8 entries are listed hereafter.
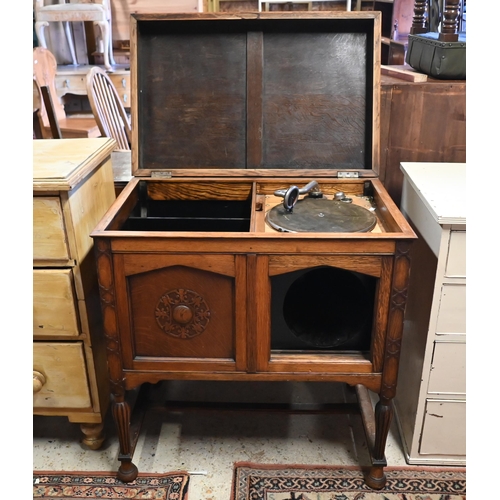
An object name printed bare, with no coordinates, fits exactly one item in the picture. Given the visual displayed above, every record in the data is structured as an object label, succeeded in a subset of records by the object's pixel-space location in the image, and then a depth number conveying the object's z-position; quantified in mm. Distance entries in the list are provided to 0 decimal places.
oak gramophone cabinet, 1246
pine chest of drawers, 1341
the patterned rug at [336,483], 1488
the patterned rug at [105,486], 1495
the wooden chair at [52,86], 3225
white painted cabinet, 1339
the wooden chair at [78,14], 3773
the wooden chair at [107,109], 2695
